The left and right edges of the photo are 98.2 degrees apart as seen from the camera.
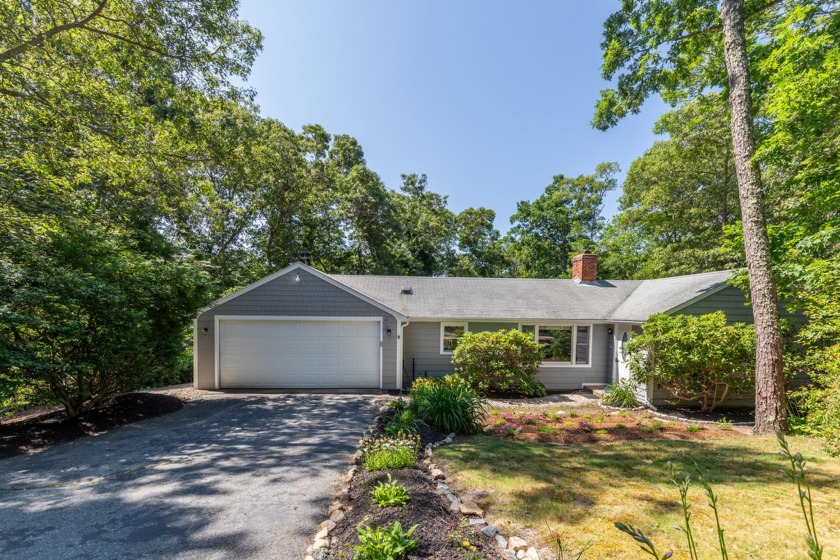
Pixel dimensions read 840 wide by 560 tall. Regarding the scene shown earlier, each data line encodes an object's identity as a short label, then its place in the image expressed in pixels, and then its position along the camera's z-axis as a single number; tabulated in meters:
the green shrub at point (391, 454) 4.54
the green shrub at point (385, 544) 2.69
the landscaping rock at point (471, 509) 3.55
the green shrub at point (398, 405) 7.48
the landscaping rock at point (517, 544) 3.04
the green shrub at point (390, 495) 3.46
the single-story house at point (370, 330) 10.65
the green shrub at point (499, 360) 10.30
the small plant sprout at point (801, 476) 0.92
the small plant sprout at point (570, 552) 2.92
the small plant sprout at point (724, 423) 7.31
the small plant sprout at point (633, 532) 1.06
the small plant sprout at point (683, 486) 1.24
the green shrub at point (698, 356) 8.28
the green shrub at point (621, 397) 9.52
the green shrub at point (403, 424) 5.80
